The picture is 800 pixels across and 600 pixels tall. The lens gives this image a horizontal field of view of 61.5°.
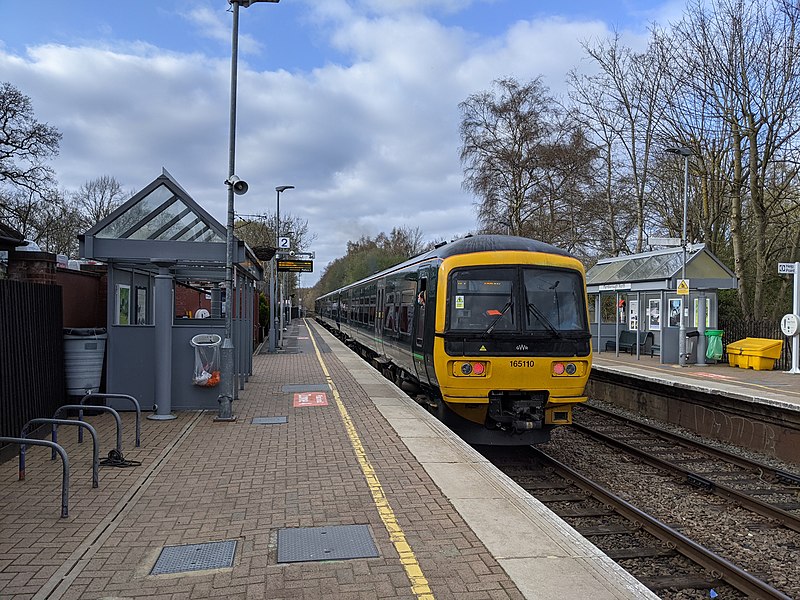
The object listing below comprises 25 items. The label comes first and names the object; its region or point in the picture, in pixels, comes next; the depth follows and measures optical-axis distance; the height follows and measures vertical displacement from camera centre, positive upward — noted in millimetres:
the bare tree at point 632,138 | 26828 +7767
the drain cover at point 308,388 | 13844 -1457
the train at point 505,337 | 8922 -260
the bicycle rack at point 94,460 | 5928 -1258
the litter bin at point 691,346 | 19188 -807
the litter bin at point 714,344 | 19672 -763
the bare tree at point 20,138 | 30797 +8395
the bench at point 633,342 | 22922 -847
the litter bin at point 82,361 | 9422 -602
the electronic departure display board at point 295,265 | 24625 +1975
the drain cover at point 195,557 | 4367 -1616
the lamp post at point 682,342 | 18656 -664
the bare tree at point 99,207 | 49062 +8349
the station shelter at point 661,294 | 19359 +793
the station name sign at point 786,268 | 16197 +1209
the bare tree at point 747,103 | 21078 +7017
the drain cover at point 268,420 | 9914 -1530
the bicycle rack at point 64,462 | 5090 -1102
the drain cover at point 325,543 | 4547 -1600
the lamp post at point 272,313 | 25122 +172
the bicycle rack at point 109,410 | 6718 -965
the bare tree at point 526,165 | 31766 +7264
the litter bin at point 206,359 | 10422 -640
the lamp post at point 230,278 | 9922 +616
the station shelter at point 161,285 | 9922 +512
